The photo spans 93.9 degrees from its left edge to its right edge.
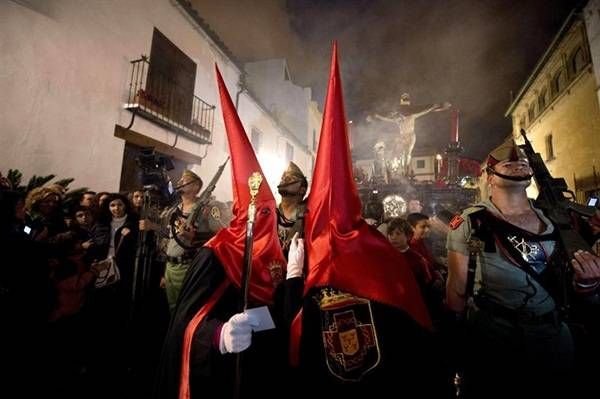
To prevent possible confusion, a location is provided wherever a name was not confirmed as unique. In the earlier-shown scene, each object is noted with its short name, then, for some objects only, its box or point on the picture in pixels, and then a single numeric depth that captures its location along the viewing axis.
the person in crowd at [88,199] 5.03
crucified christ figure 11.70
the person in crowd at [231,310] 1.82
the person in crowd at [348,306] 1.73
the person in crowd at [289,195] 3.17
